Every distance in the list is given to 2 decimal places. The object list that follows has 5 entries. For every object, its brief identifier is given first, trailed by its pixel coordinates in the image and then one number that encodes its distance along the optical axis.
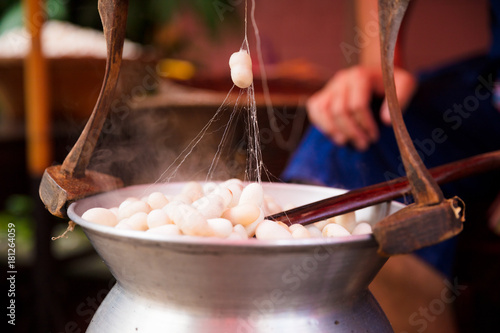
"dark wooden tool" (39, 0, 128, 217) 0.84
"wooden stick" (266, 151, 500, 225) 0.82
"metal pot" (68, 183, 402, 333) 0.62
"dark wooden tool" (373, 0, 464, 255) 0.63
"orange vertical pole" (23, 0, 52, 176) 1.96
